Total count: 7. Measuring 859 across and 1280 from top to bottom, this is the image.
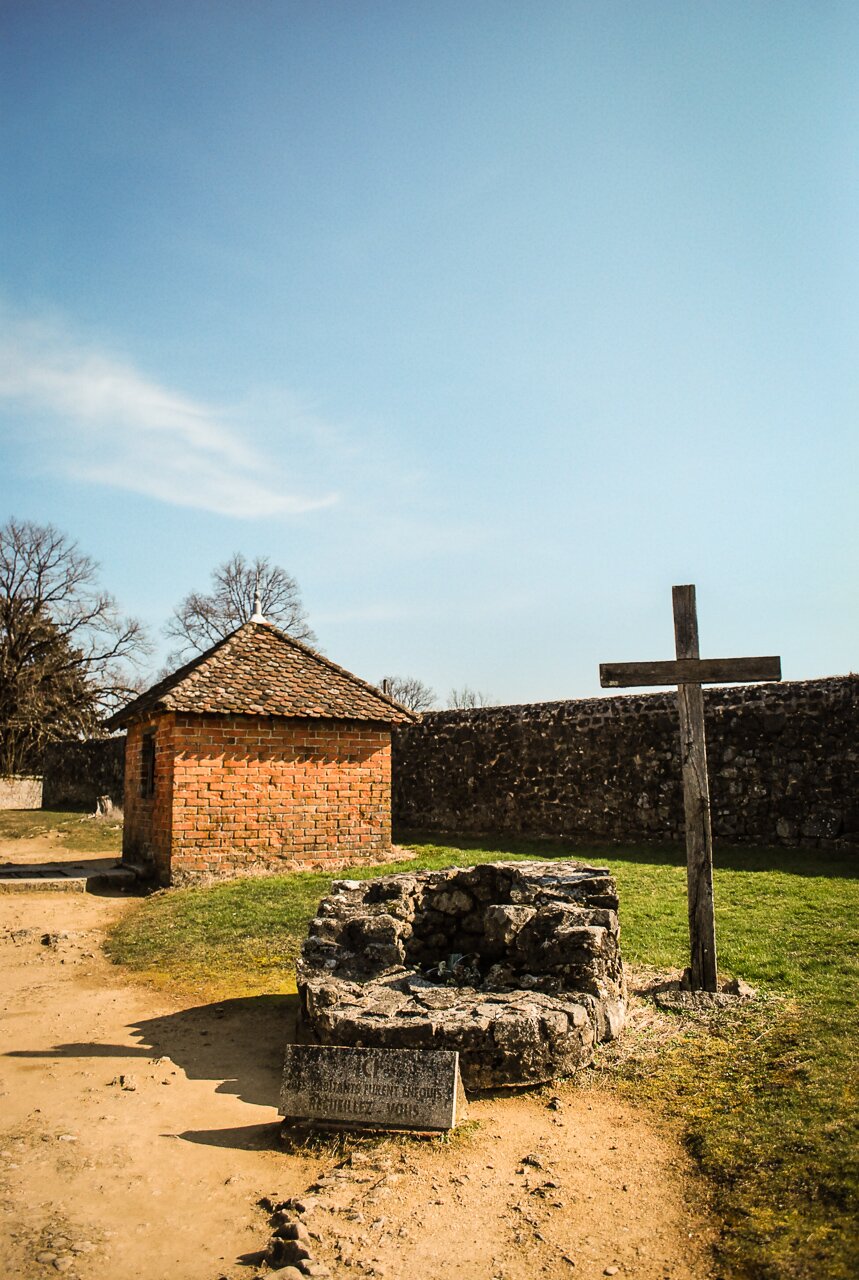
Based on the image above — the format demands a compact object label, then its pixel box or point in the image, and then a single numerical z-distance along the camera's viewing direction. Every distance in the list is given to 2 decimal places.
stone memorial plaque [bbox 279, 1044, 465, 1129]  5.11
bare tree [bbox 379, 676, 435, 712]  63.91
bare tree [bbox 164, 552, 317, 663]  46.41
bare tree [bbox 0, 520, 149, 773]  37.78
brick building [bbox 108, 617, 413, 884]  14.15
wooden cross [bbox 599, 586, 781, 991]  7.30
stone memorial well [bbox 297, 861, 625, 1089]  5.73
